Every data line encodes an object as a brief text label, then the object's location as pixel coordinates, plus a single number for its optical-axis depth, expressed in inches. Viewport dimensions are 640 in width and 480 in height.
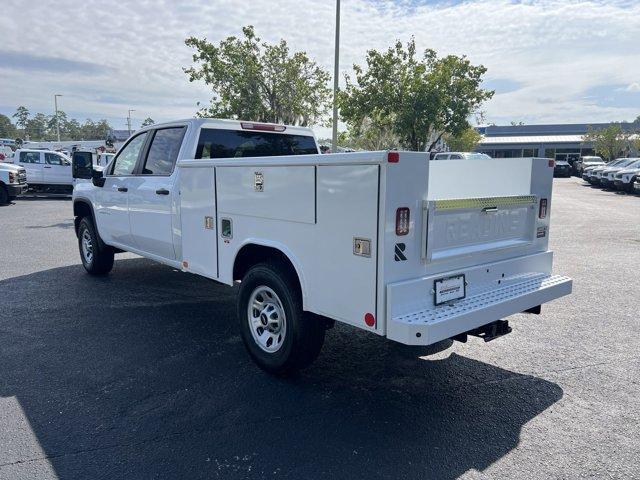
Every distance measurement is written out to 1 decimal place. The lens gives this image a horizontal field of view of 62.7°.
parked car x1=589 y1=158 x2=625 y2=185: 1214.8
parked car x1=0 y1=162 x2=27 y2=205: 752.3
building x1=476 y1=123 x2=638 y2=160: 2561.5
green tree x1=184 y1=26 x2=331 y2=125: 764.6
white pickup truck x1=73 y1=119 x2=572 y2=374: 131.8
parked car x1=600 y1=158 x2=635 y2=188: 1119.0
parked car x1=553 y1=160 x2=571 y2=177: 1804.9
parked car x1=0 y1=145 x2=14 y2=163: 1442.9
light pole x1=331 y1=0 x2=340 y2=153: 719.1
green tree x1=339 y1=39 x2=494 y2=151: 754.8
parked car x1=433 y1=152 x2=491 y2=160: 973.2
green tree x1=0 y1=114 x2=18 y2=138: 4727.4
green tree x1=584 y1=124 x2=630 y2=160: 1942.7
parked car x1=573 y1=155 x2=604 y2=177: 1833.5
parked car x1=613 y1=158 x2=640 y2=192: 1020.2
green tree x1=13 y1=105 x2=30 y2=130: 5206.7
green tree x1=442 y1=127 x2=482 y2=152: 1922.6
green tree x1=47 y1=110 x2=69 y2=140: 4990.7
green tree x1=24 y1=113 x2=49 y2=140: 5162.4
